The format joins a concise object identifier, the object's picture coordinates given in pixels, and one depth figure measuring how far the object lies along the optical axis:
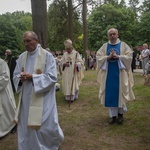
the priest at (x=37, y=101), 2.56
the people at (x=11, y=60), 6.12
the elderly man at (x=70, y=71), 5.57
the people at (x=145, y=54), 8.74
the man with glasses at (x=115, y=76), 3.69
